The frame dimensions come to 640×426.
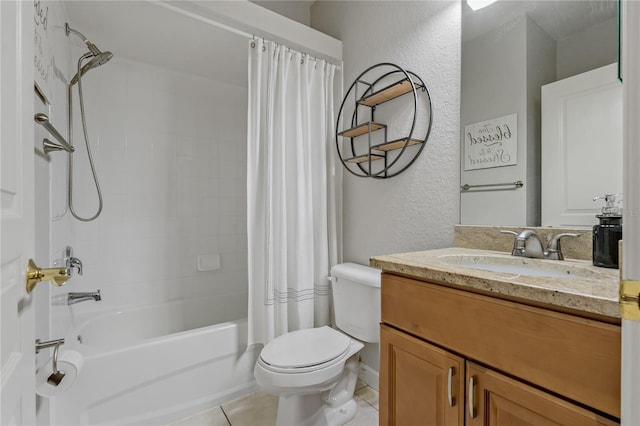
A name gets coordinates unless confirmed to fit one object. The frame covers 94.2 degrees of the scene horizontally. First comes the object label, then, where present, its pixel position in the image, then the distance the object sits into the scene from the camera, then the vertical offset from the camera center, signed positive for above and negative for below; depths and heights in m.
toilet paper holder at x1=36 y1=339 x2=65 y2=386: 0.67 -0.44
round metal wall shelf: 1.56 +0.50
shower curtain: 1.74 +0.13
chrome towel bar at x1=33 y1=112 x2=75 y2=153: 0.99 +0.30
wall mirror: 1.02 +0.39
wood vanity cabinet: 0.60 -0.37
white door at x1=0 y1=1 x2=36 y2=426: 0.46 +0.00
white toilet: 1.29 -0.67
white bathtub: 1.36 -0.83
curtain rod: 1.50 +1.03
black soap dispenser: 0.87 -0.07
